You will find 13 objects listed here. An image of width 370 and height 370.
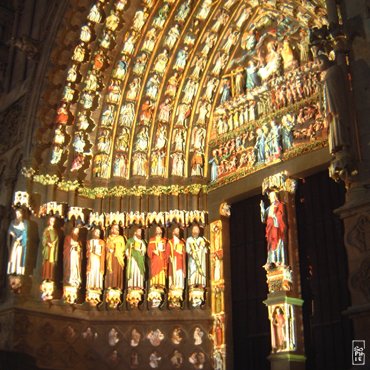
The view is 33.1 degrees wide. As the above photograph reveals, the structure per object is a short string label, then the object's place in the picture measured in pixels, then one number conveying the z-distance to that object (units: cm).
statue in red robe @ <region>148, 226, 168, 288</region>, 1166
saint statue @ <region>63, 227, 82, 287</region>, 1138
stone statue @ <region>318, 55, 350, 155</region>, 769
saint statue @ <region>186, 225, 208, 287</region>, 1163
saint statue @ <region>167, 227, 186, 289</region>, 1168
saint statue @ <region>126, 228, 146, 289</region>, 1168
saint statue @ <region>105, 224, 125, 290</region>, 1173
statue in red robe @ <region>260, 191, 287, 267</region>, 1055
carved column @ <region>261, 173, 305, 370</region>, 1000
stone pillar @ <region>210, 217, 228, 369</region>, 1123
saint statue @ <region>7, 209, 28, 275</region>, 1088
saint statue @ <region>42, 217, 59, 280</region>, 1116
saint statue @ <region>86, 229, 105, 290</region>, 1161
